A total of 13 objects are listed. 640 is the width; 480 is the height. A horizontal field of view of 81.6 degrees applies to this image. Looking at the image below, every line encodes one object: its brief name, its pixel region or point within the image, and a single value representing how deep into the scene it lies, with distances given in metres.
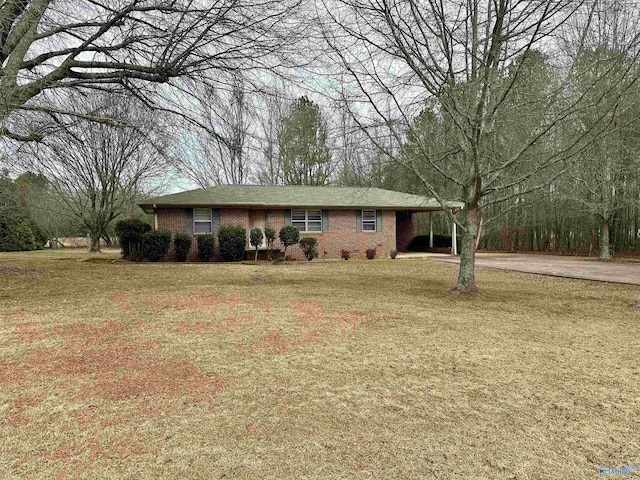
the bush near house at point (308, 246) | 16.27
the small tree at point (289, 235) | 16.02
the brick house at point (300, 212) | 16.23
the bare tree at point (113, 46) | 6.48
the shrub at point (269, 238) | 16.30
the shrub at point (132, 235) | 15.72
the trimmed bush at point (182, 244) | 15.39
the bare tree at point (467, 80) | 6.11
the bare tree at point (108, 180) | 19.53
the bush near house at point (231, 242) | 15.80
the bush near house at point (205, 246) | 15.62
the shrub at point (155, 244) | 14.97
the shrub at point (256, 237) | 15.66
